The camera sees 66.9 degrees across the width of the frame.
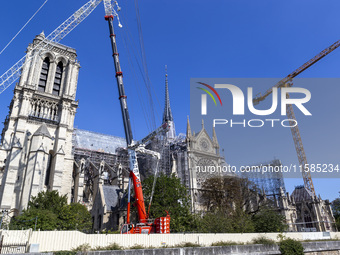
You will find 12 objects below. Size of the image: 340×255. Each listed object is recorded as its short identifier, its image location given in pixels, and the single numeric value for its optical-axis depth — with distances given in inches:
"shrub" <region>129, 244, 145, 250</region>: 657.3
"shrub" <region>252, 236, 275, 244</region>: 871.0
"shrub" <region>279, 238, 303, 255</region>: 867.4
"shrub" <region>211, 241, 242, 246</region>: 788.7
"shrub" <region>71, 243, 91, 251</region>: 579.7
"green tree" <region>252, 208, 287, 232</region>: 1232.8
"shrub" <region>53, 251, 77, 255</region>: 546.0
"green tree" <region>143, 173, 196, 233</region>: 1275.8
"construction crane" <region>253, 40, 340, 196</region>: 2507.4
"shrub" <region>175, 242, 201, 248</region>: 729.6
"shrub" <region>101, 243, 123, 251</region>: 624.1
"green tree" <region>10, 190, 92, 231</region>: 892.6
